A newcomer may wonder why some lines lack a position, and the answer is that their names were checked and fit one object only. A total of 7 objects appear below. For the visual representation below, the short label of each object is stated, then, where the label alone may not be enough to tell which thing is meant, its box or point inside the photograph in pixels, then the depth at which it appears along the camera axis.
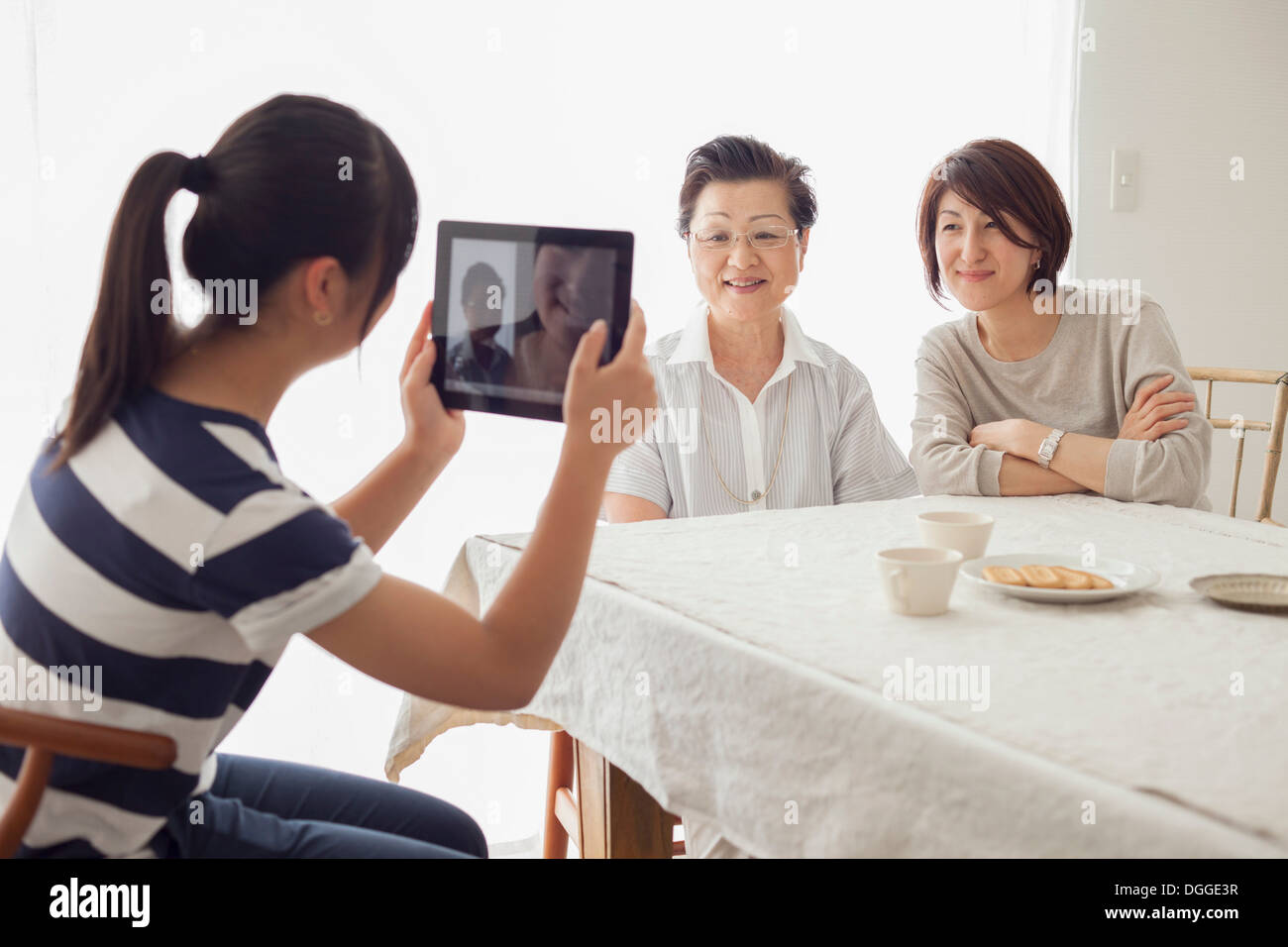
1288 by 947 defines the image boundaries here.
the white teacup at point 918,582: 0.91
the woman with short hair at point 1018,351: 1.55
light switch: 2.80
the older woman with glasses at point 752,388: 1.80
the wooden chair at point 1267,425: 1.85
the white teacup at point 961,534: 1.09
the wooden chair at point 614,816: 1.17
